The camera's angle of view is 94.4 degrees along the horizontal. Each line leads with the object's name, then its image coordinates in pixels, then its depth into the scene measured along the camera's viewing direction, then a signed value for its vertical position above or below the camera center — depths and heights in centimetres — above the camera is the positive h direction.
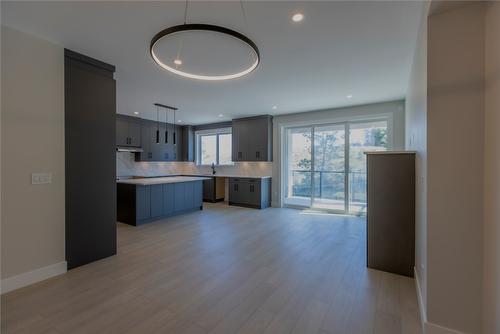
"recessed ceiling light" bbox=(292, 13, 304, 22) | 215 +141
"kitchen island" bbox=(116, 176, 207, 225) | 479 -76
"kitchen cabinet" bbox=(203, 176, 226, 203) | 764 -81
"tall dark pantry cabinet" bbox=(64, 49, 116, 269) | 281 +9
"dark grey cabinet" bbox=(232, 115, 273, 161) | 677 +82
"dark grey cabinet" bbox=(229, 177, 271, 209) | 659 -78
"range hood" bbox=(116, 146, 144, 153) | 655 +49
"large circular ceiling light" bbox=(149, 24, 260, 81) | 193 +122
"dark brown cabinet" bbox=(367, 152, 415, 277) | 269 -55
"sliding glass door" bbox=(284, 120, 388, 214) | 561 +7
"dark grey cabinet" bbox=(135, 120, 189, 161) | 735 +71
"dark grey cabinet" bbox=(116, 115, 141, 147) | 661 +102
